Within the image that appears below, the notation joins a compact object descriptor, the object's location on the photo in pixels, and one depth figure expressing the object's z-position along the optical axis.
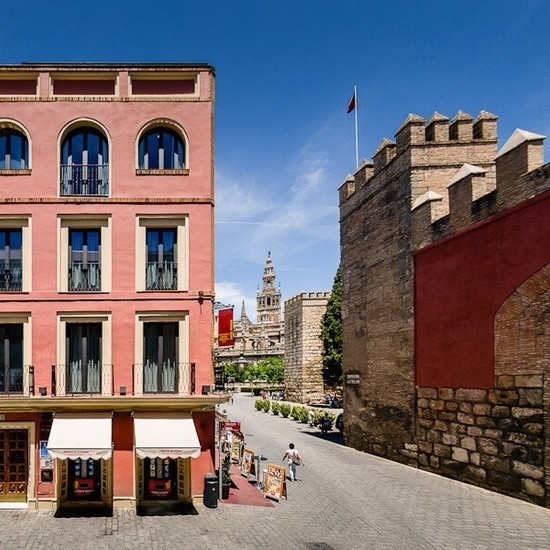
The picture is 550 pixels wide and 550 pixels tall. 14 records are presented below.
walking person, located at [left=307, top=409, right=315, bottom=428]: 36.85
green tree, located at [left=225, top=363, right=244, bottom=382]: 95.54
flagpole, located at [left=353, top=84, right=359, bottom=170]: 28.76
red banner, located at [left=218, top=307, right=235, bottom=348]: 19.72
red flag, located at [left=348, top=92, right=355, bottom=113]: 27.47
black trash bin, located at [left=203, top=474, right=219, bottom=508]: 15.46
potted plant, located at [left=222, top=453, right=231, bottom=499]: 16.48
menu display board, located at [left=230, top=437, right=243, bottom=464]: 22.56
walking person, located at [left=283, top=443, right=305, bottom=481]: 19.70
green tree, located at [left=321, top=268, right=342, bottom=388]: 50.75
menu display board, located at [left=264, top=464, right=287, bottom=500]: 16.72
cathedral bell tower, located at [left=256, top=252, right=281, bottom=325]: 140.38
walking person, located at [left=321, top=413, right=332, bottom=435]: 32.19
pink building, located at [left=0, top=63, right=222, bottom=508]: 15.55
